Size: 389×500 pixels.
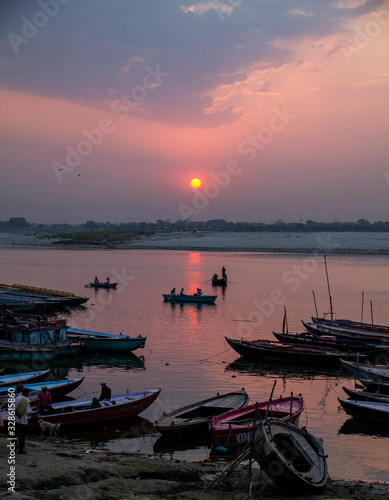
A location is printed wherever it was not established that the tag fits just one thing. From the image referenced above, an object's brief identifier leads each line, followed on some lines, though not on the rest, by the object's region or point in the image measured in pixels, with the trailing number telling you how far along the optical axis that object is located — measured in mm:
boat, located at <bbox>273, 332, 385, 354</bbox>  30609
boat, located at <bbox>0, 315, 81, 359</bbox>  27203
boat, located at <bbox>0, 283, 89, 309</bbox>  47562
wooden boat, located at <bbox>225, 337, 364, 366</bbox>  27875
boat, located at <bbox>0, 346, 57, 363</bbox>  26672
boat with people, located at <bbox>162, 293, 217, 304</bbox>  53419
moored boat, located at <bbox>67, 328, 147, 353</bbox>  29453
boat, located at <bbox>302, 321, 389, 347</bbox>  32375
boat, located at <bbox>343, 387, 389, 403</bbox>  20022
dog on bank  17359
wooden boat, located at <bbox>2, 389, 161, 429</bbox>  17891
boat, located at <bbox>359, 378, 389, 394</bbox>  21359
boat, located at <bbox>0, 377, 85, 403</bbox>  19538
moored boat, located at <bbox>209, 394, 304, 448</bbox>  16859
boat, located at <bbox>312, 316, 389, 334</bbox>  35319
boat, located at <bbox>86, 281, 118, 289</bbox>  62541
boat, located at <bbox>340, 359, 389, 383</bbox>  22453
